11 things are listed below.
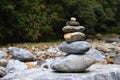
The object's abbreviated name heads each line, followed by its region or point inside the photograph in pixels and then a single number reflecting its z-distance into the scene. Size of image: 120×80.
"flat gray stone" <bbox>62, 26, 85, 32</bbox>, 5.43
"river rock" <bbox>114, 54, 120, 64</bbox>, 9.18
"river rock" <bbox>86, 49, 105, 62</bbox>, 10.35
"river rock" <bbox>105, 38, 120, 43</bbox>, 17.86
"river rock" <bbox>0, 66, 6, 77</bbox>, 7.30
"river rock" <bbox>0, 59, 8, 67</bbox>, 9.40
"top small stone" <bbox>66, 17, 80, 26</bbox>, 5.48
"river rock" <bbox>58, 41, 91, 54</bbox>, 5.30
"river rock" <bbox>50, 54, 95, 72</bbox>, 5.22
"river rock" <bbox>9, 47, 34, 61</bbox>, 10.26
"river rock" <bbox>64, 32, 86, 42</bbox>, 5.36
